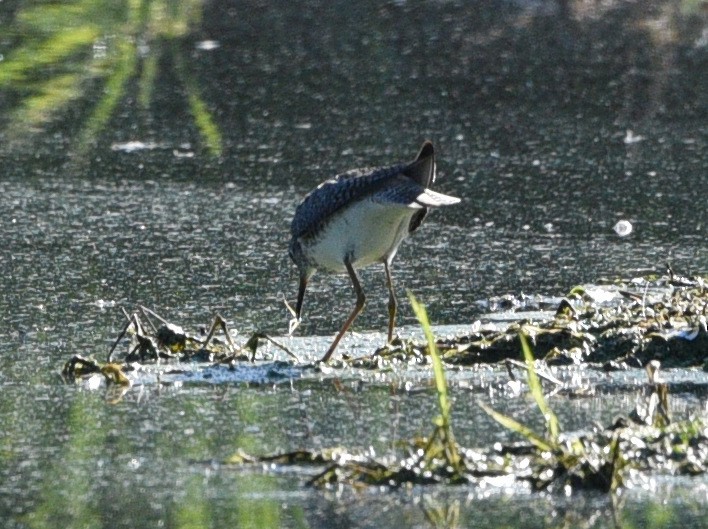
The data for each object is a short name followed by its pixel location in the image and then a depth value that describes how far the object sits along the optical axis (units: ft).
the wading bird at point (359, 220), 40.11
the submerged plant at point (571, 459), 26.68
